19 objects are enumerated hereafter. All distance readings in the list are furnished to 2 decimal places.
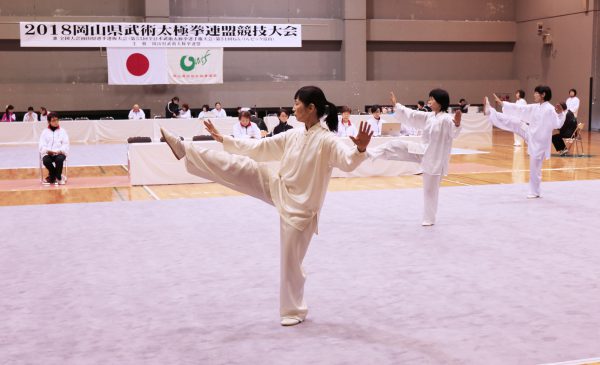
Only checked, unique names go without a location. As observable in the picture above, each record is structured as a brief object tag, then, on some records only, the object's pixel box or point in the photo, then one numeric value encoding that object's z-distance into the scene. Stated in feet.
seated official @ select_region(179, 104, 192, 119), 75.25
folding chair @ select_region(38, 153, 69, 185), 41.22
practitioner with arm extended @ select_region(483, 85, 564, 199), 33.53
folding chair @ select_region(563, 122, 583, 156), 55.76
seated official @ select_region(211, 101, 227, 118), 77.25
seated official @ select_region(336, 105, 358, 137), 48.98
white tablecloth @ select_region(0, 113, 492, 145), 68.90
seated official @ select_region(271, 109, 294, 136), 44.73
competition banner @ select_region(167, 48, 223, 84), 76.84
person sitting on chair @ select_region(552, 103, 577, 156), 55.88
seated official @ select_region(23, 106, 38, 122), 72.08
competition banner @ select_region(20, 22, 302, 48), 73.67
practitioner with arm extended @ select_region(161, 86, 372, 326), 14.73
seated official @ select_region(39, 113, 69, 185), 41.04
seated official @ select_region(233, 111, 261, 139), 45.67
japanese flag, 74.95
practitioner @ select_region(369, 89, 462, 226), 27.04
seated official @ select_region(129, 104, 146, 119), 75.15
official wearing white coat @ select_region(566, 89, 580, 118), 72.23
